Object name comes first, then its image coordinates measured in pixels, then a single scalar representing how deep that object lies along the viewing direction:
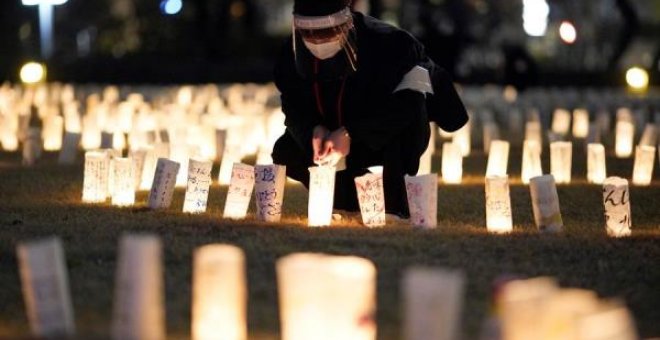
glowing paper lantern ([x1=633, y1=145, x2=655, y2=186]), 18.68
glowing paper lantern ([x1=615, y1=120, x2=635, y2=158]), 23.82
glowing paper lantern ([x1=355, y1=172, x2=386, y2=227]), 13.86
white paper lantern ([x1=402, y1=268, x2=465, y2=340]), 7.73
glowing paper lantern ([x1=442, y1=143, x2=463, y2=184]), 19.28
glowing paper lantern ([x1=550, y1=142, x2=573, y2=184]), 19.11
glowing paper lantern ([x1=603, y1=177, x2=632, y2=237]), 13.61
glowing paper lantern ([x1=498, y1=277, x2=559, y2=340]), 7.47
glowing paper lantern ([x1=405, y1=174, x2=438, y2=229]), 13.63
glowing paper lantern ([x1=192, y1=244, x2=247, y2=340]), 8.51
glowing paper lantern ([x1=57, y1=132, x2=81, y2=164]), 21.49
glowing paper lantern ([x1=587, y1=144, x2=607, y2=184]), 19.24
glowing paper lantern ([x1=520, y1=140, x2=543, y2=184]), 19.23
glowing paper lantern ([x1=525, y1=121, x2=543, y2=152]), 24.21
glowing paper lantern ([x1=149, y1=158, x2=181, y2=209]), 15.00
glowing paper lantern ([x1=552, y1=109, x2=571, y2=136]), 29.39
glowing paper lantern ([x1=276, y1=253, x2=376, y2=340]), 8.08
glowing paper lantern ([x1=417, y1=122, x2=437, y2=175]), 19.14
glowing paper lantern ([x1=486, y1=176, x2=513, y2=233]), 13.92
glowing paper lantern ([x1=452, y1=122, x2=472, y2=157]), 24.40
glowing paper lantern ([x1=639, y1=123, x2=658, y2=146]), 22.05
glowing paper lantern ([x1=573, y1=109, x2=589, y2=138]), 28.43
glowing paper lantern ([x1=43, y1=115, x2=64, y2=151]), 24.50
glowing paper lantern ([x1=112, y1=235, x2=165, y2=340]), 8.13
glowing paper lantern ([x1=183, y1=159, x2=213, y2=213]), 15.07
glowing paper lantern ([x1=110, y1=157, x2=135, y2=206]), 15.69
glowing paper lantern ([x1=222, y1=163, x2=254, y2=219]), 14.56
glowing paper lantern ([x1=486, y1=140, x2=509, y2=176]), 18.98
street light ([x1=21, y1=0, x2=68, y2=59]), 65.47
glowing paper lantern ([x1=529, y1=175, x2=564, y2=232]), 13.54
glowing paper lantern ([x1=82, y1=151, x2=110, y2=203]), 16.06
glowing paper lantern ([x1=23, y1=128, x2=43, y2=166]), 21.23
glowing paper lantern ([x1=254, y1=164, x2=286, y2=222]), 14.24
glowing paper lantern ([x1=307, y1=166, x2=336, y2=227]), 13.88
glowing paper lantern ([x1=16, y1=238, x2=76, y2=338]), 8.58
